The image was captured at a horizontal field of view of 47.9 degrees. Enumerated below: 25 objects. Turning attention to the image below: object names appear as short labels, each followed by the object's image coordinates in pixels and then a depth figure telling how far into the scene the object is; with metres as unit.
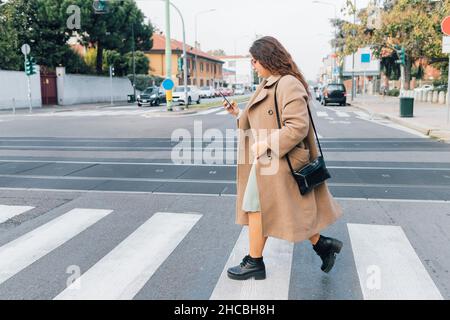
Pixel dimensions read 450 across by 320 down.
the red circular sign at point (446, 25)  14.59
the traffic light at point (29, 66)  30.08
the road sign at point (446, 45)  15.23
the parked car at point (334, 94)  35.25
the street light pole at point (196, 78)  79.75
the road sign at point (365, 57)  34.06
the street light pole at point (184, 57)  29.42
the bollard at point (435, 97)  35.44
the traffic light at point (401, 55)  32.38
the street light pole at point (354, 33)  38.20
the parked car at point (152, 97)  38.25
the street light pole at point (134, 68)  48.72
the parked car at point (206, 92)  63.09
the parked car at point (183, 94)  38.50
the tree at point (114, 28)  43.22
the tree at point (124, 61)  49.22
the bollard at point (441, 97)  33.50
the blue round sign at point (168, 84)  24.62
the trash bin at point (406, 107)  21.41
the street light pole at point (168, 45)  26.48
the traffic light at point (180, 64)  31.03
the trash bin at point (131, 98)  48.20
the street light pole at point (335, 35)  55.23
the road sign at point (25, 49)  29.34
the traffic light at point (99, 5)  20.45
